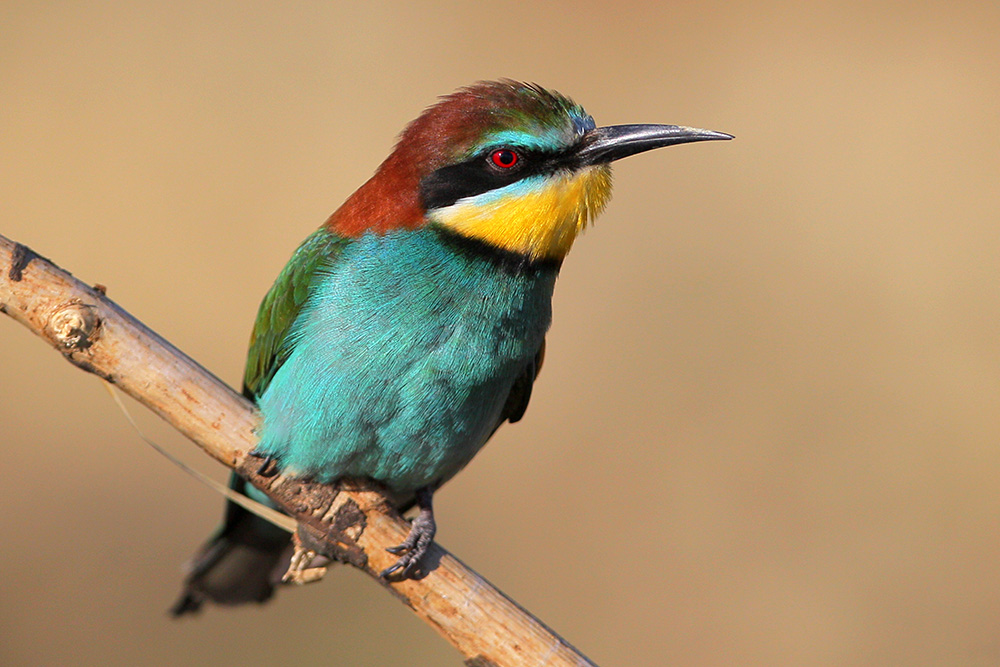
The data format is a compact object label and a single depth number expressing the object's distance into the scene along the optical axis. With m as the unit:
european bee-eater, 3.73
